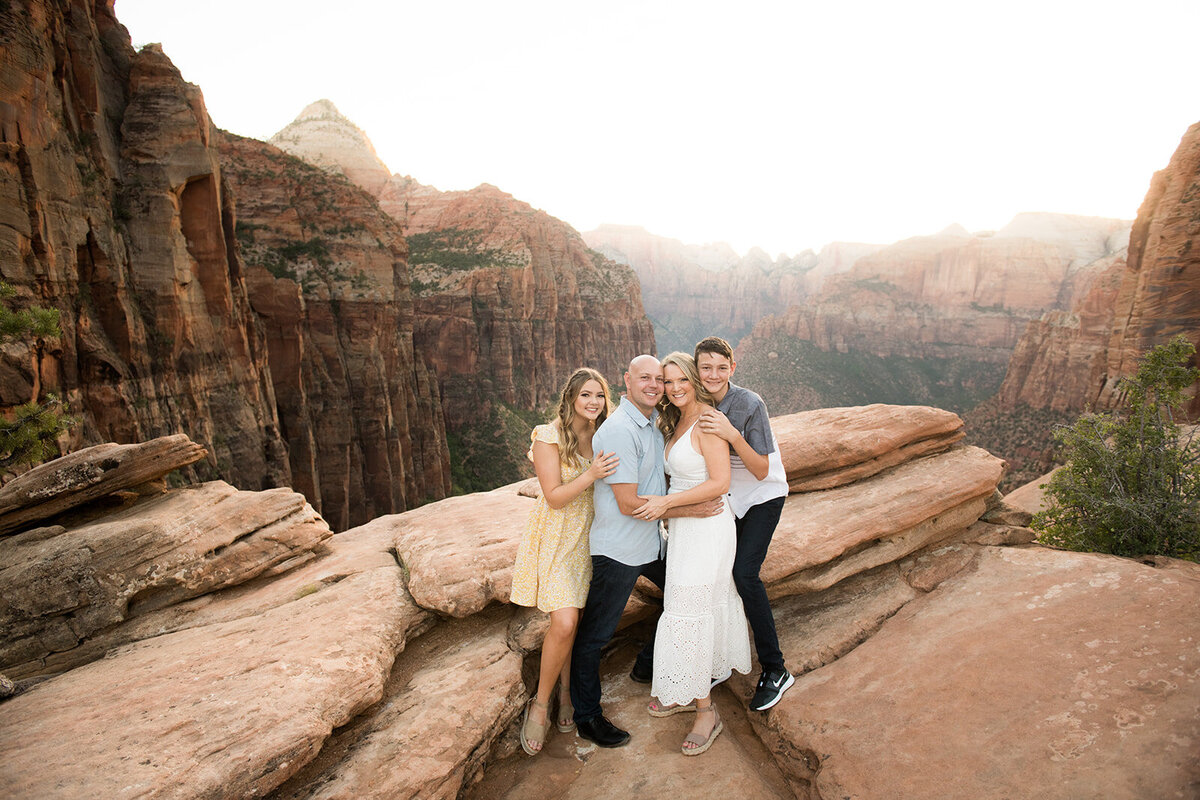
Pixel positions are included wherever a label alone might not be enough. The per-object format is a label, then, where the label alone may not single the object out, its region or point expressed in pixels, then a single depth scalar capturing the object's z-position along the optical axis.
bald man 3.99
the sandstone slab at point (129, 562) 5.43
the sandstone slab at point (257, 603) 5.43
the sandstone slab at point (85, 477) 6.46
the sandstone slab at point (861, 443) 7.14
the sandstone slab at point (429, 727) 3.69
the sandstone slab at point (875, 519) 5.87
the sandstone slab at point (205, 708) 3.28
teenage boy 4.33
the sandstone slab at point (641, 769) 4.00
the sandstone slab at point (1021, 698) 3.46
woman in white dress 4.07
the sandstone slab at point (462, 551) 5.37
